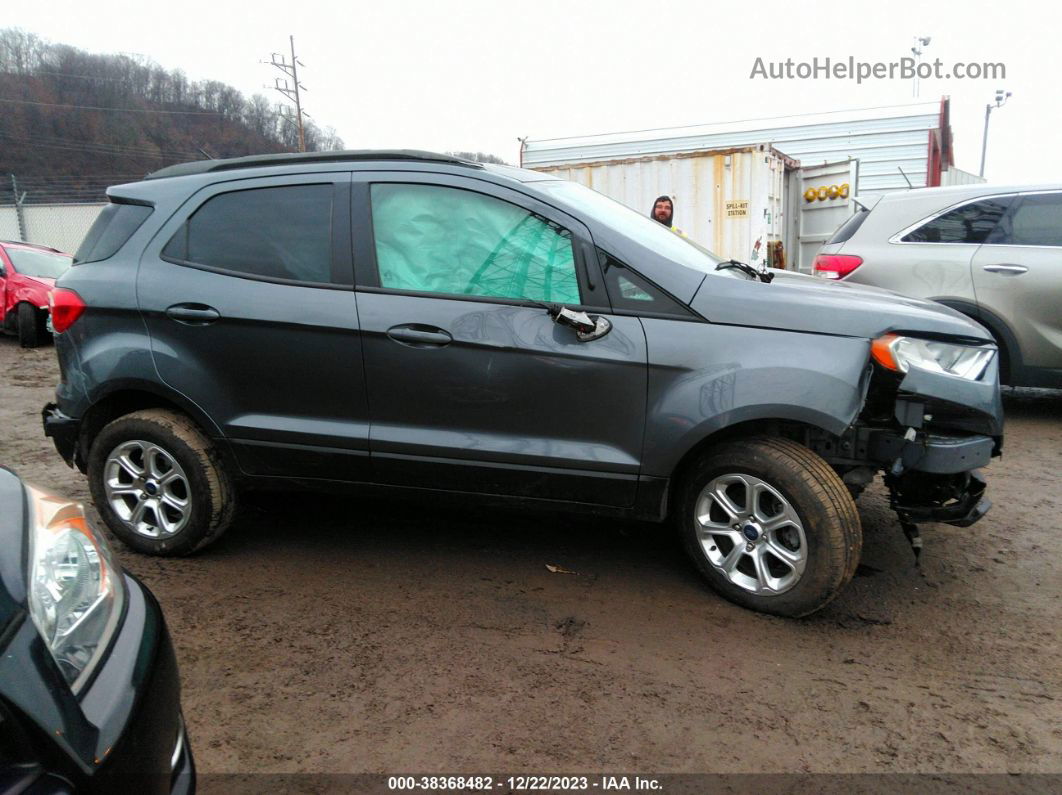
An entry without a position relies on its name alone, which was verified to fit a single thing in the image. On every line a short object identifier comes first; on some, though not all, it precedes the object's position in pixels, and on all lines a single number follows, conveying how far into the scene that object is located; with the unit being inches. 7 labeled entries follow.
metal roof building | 468.8
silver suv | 229.9
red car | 426.0
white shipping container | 415.8
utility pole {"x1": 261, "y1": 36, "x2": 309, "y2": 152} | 1732.3
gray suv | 119.9
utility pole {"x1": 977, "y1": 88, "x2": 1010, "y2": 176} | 1508.0
